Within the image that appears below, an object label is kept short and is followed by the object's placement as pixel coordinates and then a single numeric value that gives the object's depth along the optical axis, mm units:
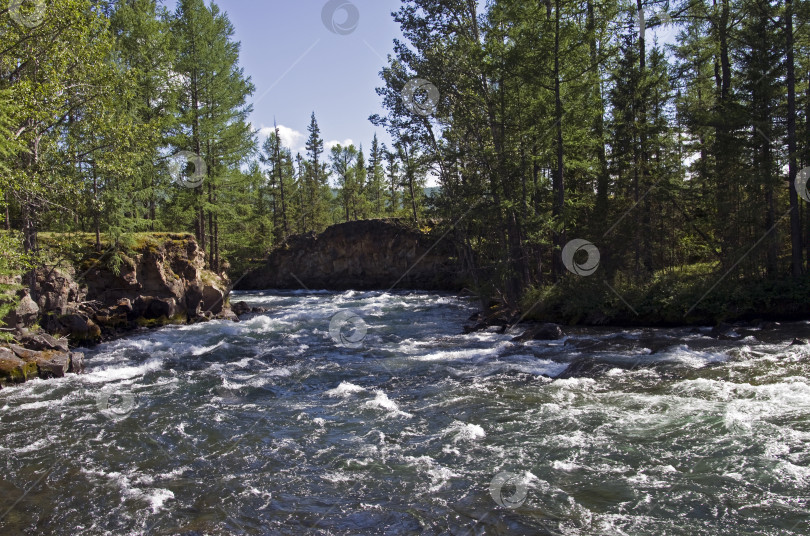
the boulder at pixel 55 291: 15688
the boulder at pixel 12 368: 11227
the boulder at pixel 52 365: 11887
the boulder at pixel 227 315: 23391
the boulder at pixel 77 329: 16219
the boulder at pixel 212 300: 24125
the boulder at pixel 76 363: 12578
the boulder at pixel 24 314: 13438
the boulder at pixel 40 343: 13078
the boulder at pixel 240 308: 25878
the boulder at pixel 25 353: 11949
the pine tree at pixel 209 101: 26469
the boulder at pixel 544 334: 15391
